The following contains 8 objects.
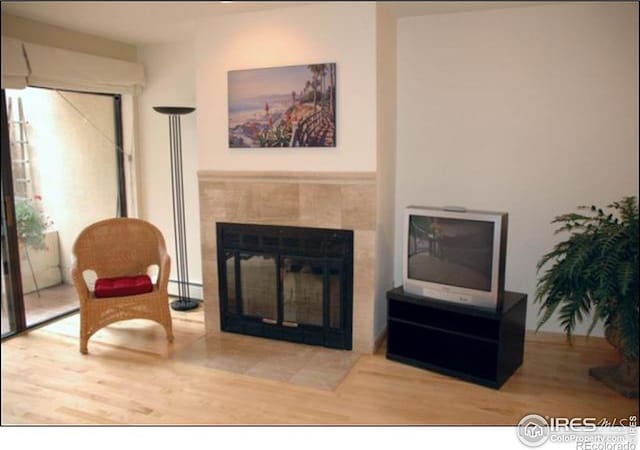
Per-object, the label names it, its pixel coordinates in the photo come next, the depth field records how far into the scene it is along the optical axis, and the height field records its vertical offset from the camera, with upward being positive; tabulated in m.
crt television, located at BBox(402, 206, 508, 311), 2.44 -0.47
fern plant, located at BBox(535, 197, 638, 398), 2.15 -0.54
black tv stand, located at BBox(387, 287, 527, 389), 2.46 -0.90
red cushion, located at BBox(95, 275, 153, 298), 2.96 -0.73
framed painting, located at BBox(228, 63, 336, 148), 2.73 +0.31
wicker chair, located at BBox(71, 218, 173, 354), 2.90 -0.64
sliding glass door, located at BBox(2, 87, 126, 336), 3.13 -0.14
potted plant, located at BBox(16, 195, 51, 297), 3.18 -0.40
